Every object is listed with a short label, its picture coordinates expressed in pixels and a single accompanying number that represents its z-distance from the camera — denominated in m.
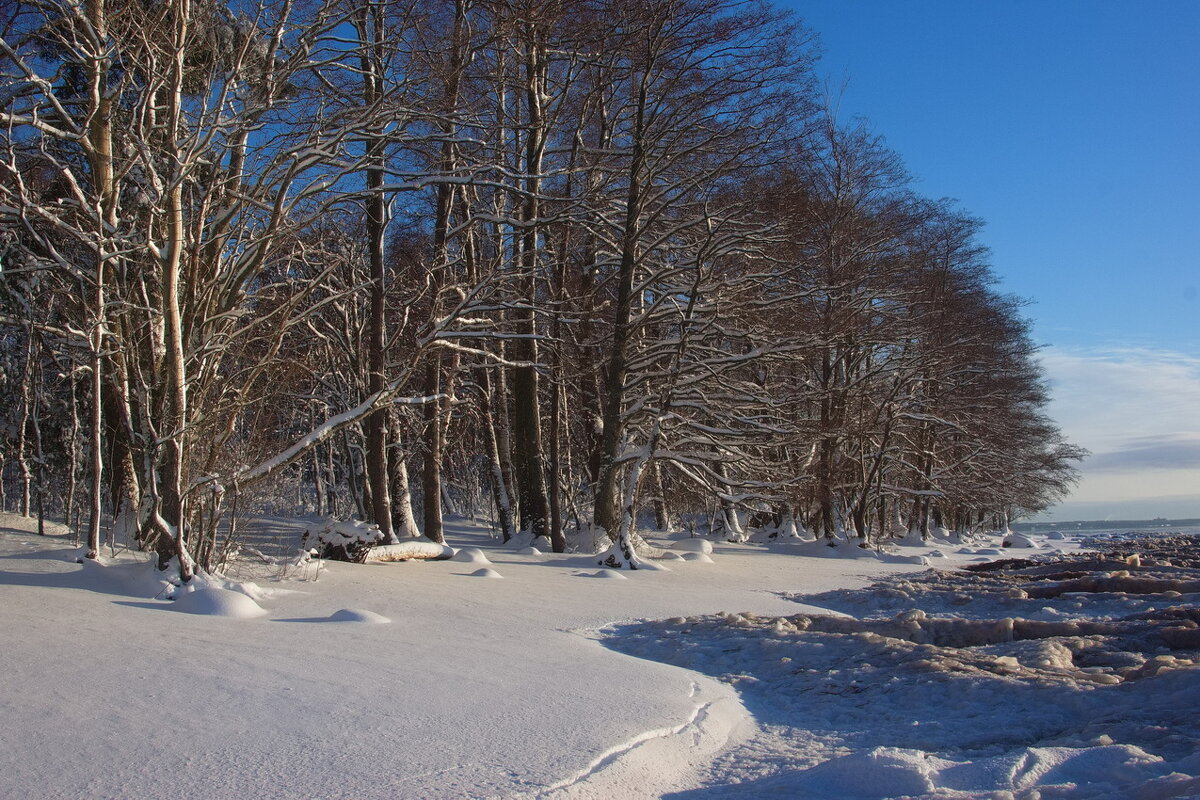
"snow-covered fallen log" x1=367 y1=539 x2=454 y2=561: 10.72
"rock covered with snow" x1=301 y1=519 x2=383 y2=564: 10.27
